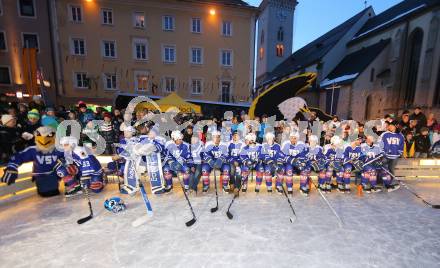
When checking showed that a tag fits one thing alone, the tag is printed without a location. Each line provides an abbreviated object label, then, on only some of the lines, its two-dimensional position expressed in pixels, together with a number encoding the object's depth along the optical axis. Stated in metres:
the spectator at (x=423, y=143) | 7.44
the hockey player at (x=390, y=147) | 6.10
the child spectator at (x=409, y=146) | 7.44
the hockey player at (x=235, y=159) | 5.92
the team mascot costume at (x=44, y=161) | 5.06
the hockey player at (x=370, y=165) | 5.96
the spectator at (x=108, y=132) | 7.17
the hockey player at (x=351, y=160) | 5.93
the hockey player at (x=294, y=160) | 5.70
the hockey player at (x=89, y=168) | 5.40
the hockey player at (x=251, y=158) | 5.86
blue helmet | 4.61
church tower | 42.12
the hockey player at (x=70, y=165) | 5.30
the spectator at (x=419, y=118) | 7.74
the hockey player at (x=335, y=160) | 5.94
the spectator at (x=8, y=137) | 5.80
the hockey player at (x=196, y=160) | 5.78
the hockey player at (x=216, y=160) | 5.78
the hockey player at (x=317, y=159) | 5.88
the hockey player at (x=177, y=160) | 5.69
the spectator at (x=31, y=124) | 6.22
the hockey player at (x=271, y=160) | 5.76
